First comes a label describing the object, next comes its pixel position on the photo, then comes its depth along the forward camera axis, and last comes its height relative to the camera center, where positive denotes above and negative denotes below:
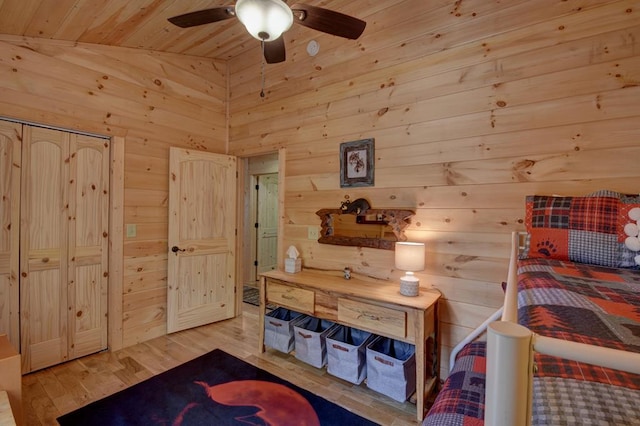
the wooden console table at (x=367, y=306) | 2.06 -0.72
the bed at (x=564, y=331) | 0.39 -0.24
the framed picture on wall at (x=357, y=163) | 2.74 +0.46
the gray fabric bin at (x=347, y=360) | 2.32 -1.14
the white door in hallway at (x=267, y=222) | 5.51 -0.18
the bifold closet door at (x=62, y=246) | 2.51 -0.30
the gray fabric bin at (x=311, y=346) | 2.54 -1.12
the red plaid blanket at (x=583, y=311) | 0.53 -0.24
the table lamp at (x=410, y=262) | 2.25 -0.37
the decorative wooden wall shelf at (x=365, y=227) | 2.56 -0.13
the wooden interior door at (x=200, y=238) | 3.31 -0.30
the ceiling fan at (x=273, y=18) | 1.60 +1.11
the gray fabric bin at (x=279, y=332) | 2.78 -1.10
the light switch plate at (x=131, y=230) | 3.05 -0.18
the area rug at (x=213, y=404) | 1.99 -1.34
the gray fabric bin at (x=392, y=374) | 2.11 -1.14
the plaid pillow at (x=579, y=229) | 1.42 -0.08
